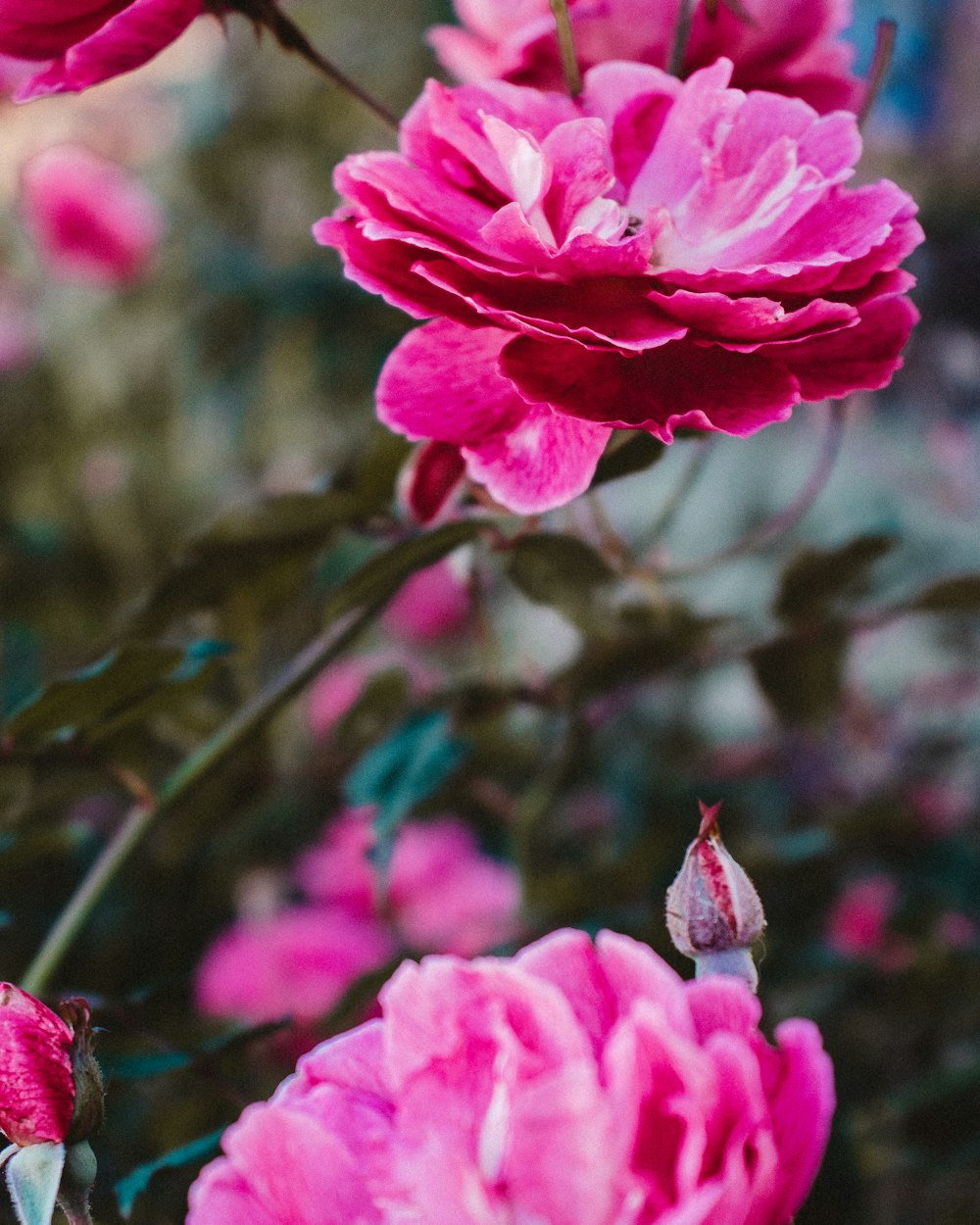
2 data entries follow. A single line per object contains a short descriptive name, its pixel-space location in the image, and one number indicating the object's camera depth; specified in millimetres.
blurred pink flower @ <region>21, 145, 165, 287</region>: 1045
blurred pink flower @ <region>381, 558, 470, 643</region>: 990
